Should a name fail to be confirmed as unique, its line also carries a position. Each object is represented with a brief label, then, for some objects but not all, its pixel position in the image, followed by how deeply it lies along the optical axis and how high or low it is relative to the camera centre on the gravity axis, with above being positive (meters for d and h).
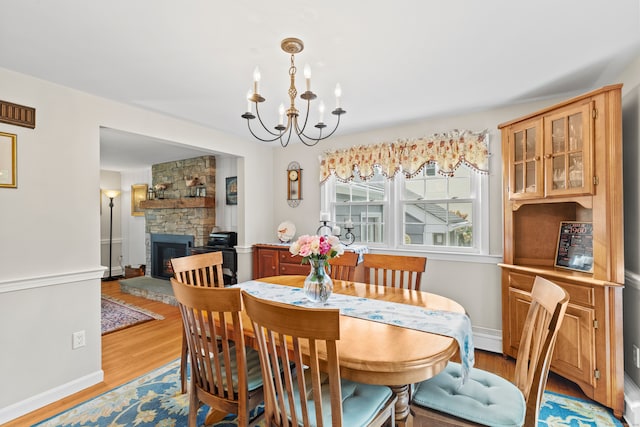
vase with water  1.82 -0.40
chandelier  1.61 +0.73
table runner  1.48 -0.55
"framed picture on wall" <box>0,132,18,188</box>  2.08 +0.39
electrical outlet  2.39 -0.97
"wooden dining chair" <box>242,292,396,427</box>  1.02 -0.62
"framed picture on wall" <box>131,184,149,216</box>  6.37 +0.43
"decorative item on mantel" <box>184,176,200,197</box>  5.25 +0.56
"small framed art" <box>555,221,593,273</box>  2.36 -0.25
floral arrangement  1.77 -0.18
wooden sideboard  3.74 -0.58
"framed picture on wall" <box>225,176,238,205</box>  5.02 +0.44
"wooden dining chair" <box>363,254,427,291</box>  2.31 -0.38
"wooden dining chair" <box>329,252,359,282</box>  2.58 -0.43
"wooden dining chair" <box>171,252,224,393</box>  2.17 -0.40
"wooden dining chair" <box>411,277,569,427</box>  1.27 -0.84
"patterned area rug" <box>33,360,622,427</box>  1.98 -1.34
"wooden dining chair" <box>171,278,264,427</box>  1.34 -0.72
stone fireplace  5.13 +0.11
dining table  1.21 -0.58
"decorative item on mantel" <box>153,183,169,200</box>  5.71 +0.52
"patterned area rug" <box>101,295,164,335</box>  3.71 -1.31
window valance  3.04 +0.67
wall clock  4.28 +0.46
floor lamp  6.37 +0.12
